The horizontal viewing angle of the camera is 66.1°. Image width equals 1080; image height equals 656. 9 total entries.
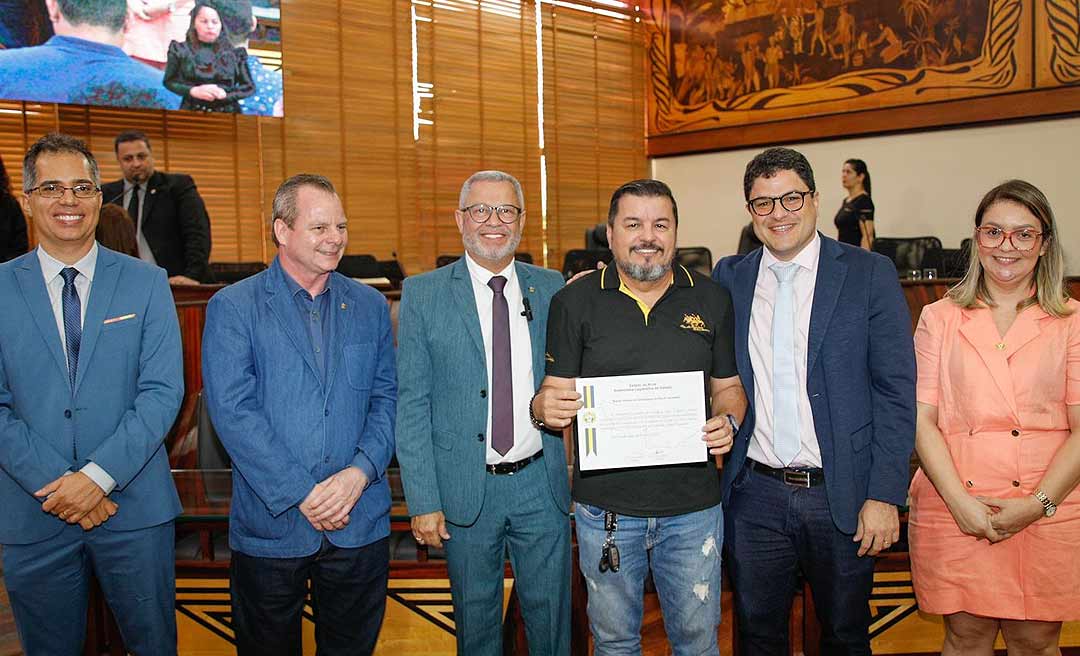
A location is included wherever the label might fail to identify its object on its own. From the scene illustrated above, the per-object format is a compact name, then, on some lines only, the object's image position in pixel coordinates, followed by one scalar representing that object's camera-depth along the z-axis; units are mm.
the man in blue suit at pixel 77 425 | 2223
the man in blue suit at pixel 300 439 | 2250
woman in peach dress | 2246
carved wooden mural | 7938
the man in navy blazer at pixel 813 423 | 2201
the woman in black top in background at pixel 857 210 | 7332
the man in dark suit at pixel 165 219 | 5277
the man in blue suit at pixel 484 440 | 2322
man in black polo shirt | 2148
